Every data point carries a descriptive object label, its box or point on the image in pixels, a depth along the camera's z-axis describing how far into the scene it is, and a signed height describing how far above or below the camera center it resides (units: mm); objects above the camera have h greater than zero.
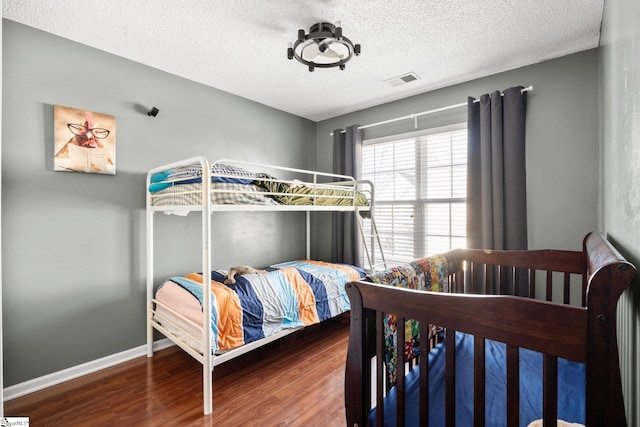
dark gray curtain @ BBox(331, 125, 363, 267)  3383 -37
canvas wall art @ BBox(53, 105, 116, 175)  2014 +516
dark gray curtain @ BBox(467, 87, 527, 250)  2363 +323
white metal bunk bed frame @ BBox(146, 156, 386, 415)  1743 -489
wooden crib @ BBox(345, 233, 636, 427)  652 -380
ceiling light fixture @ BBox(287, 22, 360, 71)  1761 +1051
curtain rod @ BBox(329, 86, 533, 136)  2375 +976
